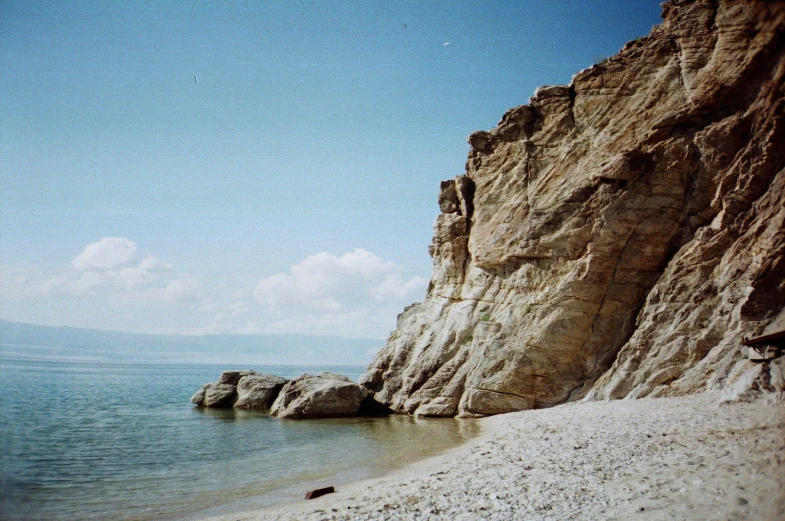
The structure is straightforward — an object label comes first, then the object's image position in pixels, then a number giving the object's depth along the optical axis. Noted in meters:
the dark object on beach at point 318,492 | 12.98
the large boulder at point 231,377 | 37.84
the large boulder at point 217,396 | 36.62
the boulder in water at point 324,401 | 29.89
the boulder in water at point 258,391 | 34.28
